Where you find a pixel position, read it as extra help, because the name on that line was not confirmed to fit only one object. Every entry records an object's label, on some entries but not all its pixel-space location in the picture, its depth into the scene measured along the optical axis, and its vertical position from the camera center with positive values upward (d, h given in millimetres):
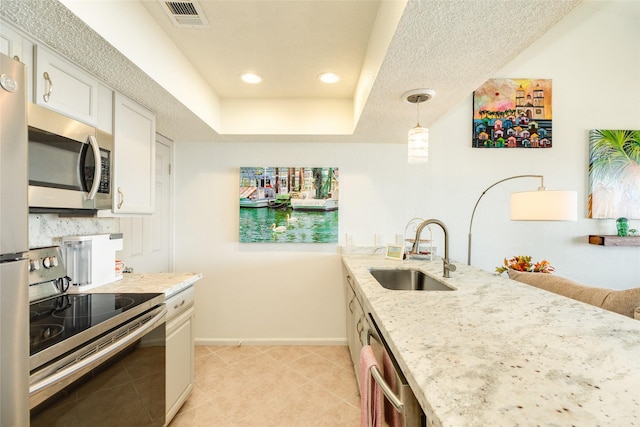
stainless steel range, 956 -564
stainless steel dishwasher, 809 -552
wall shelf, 2736 -247
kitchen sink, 2125 -506
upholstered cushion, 1372 -438
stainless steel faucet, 1738 -307
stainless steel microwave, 1236 +221
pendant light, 1793 +479
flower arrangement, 2516 -469
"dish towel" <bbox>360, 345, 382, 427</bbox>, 1023 -687
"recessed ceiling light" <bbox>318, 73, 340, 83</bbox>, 2246 +1080
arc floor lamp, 2057 +64
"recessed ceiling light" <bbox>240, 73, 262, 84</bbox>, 2271 +1084
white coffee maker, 1636 -298
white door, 2391 -192
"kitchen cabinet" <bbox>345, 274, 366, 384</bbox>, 1831 -812
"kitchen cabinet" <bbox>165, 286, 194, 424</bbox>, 1710 -903
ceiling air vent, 1482 +1078
